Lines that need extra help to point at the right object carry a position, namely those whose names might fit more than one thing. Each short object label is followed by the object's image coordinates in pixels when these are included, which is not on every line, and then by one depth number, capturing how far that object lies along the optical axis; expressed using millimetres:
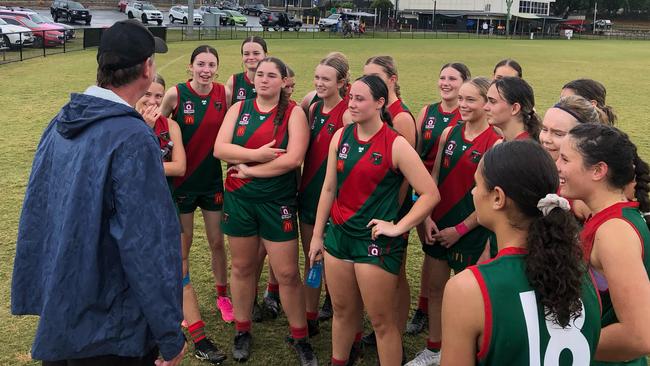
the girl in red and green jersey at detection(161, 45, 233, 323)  4910
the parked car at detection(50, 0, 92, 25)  46094
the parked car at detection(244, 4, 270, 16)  74688
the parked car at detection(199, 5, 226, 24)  54056
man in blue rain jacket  2309
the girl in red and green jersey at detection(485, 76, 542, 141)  3971
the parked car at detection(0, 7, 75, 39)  30419
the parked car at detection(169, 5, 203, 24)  53062
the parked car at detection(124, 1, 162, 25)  49094
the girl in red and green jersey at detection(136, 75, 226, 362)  4465
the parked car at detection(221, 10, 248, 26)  54894
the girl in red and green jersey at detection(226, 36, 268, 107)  5559
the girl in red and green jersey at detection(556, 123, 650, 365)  2221
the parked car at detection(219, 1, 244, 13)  75912
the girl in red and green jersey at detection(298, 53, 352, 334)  4633
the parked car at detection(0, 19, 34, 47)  24891
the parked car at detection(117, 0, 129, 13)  64250
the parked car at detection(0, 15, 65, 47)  28294
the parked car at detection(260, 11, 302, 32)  53281
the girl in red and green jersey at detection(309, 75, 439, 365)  3777
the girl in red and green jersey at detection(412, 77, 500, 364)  4234
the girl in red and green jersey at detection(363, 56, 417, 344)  4527
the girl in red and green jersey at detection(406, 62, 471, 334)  5055
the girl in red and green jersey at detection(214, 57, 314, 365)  4379
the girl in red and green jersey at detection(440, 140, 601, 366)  1927
